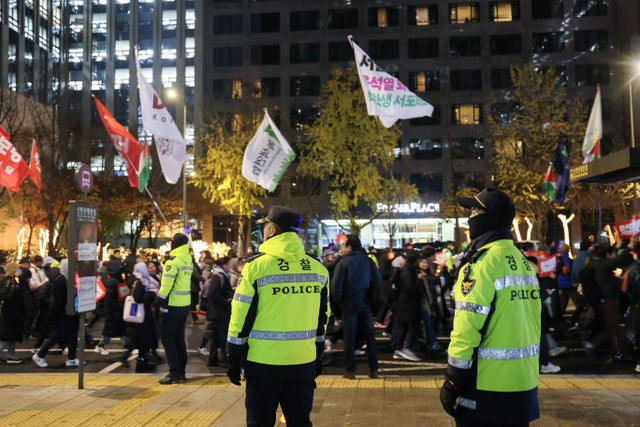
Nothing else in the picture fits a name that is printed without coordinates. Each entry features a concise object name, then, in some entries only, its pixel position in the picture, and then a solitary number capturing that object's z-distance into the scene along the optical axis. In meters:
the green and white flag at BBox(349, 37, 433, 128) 16.20
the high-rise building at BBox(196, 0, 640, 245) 53.12
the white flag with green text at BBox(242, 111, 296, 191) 19.09
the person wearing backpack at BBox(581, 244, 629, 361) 10.38
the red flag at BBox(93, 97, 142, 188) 18.03
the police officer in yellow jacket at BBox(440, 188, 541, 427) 3.41
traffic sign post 7.79
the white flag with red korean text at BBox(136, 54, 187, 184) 18.70
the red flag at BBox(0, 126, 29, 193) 18.55
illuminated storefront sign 48.53
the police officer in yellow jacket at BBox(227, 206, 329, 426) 4.22
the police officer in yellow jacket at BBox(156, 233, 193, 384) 8.59
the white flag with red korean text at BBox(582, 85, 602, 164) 21.83
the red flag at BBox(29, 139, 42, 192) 22.73
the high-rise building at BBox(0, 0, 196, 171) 63.25
